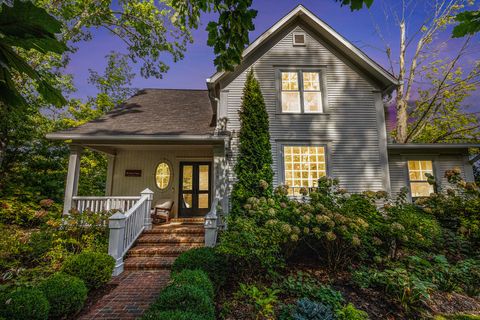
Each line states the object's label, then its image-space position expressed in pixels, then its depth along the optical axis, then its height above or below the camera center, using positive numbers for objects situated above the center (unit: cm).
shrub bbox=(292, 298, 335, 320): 325 -172
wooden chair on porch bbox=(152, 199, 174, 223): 780 -72
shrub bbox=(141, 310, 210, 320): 238 -129
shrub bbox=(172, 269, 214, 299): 323 -126
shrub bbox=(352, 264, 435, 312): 390 -167
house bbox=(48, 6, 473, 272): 744 +209
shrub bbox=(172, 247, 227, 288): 418 -133
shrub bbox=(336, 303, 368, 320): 327 -175
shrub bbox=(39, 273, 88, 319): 338 -154
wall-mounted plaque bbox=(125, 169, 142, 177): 901 +67
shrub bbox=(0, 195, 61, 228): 723 -60
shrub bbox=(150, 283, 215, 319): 271 -132
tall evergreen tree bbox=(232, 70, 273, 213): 704 +124
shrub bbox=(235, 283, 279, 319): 349 -174
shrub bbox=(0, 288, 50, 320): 292 -146
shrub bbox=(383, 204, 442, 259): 504 -89
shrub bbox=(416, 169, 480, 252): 602 -54
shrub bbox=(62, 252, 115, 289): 425 -143
